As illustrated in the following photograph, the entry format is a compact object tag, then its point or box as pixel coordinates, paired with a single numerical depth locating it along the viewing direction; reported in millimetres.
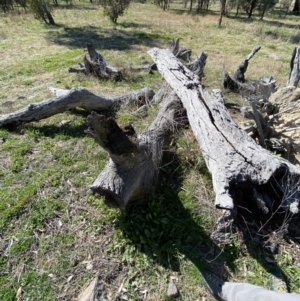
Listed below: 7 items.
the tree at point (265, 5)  20731
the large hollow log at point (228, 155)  2209
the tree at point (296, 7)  27969
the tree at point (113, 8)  13555
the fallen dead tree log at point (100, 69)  6078
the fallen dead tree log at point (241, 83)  5202
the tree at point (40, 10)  12695
